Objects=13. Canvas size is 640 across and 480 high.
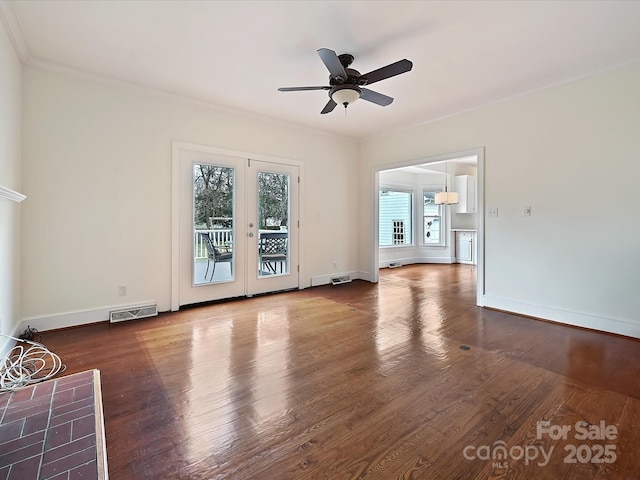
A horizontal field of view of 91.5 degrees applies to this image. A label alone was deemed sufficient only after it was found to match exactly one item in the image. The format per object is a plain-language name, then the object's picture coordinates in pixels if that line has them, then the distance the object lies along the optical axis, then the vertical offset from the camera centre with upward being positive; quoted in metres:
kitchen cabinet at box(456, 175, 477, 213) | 8.38 +1.11
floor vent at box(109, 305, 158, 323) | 3.60 -0.92
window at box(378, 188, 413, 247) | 8.42 +0.50
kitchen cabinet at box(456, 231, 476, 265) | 8.52 -0.33
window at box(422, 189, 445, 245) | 8.77 +0.40
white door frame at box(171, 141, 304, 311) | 4.02 +0.27
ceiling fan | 2.63 +1.43
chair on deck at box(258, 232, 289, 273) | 4.92 -0.23
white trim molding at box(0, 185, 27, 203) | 2.25 +0.33
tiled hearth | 1.46 -1.08
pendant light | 7.85 +0.94
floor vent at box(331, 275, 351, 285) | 5.79 -0.84
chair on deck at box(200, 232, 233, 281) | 4.33 -0.24
